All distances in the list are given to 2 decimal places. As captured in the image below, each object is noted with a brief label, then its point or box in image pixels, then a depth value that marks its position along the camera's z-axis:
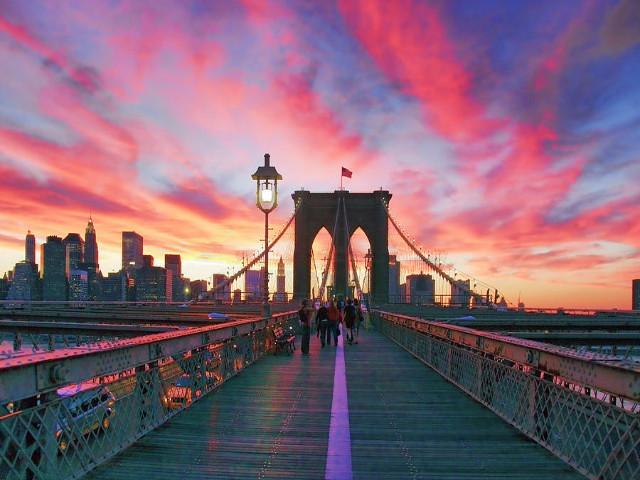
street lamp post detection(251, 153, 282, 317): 16.67
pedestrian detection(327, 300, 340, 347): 19.23
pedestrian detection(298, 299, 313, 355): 16.21
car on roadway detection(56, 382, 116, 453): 4.63
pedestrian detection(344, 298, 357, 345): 19.75
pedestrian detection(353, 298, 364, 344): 22.25
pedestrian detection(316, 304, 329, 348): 19.39
